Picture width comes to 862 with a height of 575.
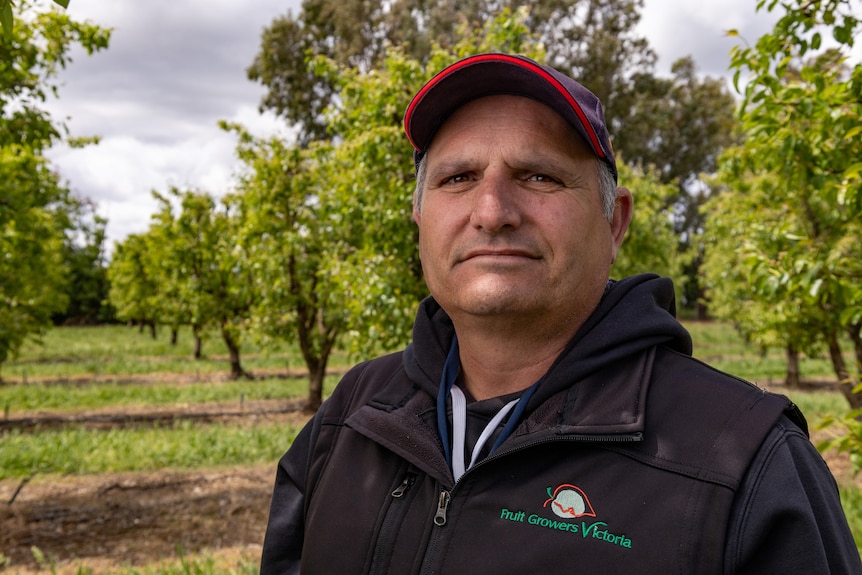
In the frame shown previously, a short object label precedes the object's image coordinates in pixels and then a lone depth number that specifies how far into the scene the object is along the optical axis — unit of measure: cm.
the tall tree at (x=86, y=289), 4650
